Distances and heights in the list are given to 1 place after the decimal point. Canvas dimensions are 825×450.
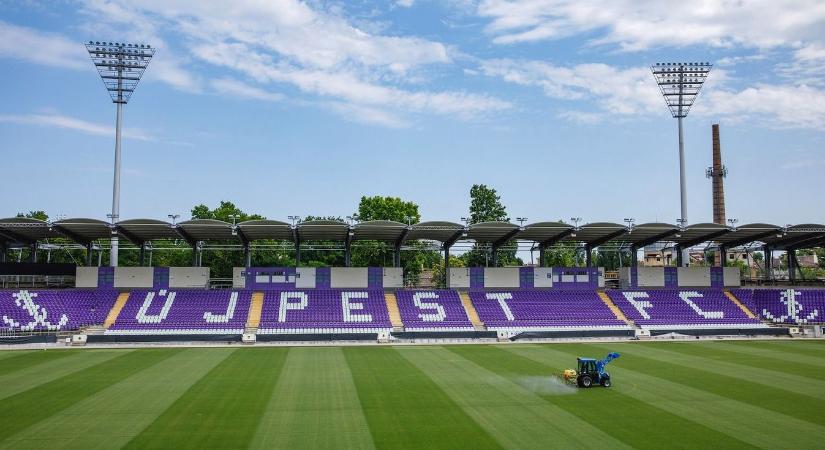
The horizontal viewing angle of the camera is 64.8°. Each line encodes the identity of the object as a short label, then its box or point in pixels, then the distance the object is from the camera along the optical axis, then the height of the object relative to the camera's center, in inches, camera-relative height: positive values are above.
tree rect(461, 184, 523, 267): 3590.3 +386.8
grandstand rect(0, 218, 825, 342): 1840.6 -67.7
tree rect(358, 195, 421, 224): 3294.8 +340.0
